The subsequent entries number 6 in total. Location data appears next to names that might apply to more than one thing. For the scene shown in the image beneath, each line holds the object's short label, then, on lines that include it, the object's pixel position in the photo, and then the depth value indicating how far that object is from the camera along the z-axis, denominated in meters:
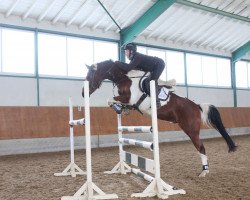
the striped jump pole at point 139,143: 4.12
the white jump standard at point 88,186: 3.87
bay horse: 5.19
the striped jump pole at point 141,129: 4.18
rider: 5.00
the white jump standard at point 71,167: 5.70
